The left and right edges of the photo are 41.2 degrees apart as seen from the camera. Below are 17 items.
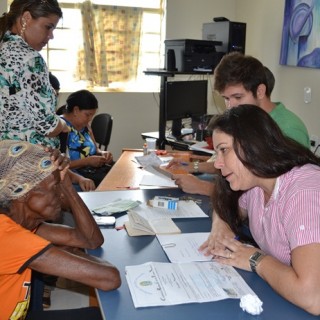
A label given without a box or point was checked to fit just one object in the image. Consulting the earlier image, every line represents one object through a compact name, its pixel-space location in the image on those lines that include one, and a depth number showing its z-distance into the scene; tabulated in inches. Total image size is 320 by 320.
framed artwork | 135.8
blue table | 43.4
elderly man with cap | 44.4
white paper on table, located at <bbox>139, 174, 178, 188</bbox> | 92.5
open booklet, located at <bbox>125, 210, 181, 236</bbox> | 63.3
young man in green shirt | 75.9
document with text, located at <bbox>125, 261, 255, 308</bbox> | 45.9
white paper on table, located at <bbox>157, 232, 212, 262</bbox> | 55.7
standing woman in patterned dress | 82.0
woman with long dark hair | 44.1
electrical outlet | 137.7
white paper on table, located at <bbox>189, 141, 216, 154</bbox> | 126.4
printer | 151.8
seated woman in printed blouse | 124.0
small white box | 74.1
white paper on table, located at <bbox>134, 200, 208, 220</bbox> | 70.9
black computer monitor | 140.8
